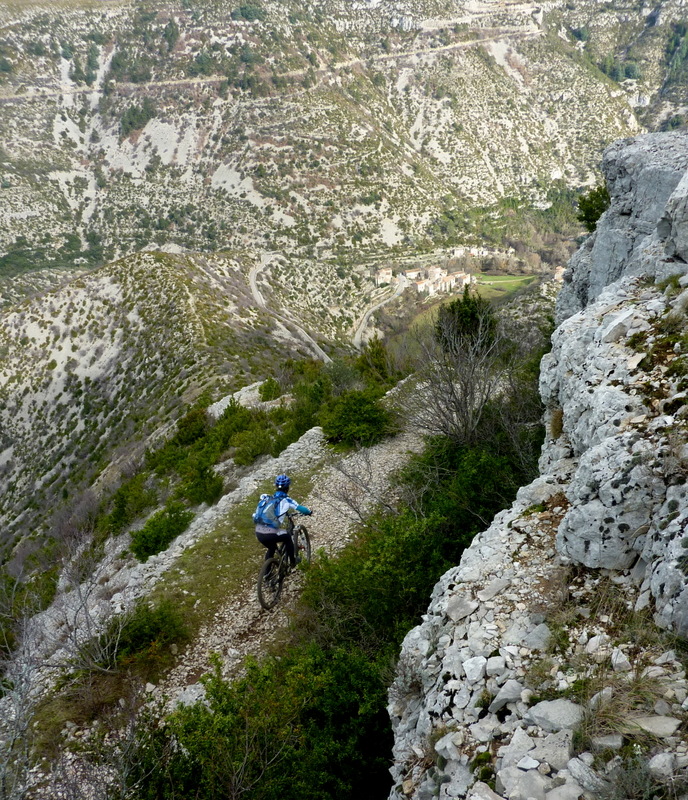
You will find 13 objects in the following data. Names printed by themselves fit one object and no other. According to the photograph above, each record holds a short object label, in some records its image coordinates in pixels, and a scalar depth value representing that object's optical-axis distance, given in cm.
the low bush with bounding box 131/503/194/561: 1199
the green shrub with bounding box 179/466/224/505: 1428
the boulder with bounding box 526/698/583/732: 316
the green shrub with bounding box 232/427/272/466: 1620
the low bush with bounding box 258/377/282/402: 2293
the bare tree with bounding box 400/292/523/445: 1067
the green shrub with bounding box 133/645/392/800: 461
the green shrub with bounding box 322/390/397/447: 1448
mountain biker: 753
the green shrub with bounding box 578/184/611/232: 1518
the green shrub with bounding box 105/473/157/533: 1750
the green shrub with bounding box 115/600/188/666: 749
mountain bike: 802
